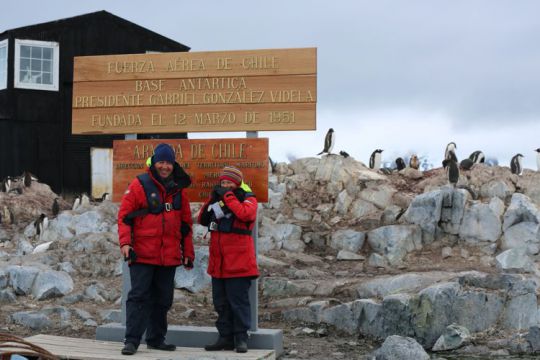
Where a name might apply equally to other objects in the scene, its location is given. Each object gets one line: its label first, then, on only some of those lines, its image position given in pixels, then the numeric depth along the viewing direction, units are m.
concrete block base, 9.52
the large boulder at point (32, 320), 12.59
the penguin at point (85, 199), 24.37
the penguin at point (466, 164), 22.70
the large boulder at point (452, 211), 18.70
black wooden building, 27.47
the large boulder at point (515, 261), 16.88
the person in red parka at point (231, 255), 8.71
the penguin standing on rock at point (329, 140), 26.53
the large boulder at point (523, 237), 18.19
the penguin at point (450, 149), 29.80
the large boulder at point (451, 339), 11.90
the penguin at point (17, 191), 25.44
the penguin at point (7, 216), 23.88
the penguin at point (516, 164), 24.05
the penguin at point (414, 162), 29.07
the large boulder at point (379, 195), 20.86
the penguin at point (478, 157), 29.06
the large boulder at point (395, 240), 18.22
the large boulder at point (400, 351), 9.43
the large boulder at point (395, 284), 14.08
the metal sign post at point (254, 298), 9.70
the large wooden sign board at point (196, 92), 10.16
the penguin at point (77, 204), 23.90
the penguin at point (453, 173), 20.64
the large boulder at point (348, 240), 18.88
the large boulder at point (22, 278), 14.81
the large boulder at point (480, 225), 18.44
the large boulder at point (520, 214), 18.61
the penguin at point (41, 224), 21.10
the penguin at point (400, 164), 31.69
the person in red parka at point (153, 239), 8.35
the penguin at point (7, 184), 25.90
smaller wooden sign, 10.09
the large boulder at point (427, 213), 18.69
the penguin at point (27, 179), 26.42
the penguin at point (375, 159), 29.92
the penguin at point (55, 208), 23.97
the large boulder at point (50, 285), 14.55
